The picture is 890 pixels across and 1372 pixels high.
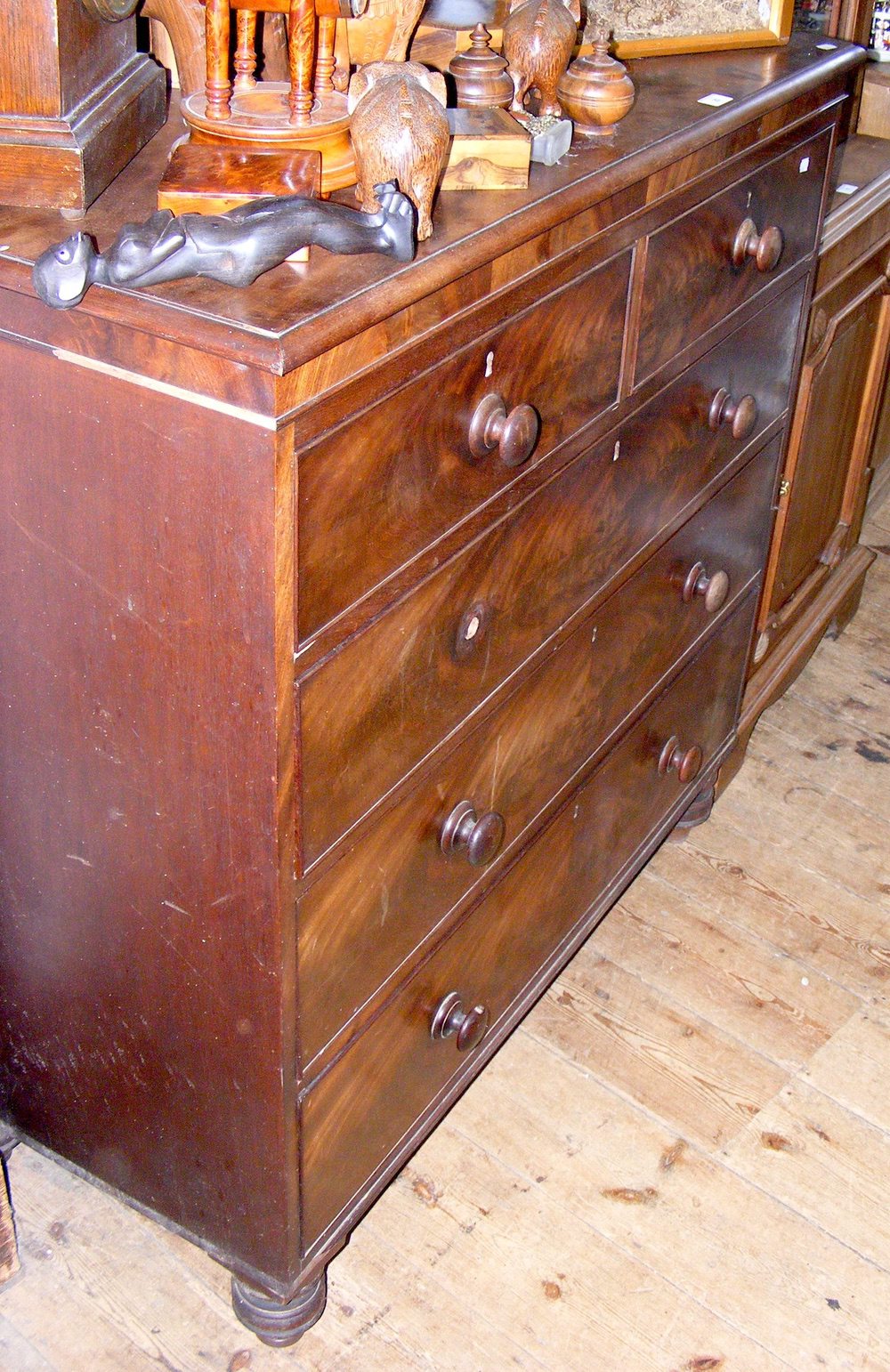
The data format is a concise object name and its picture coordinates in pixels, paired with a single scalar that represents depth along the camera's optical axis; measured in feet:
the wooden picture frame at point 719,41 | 5.41
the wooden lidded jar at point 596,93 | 4.47
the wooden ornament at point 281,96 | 3.61
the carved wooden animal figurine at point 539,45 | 4.32
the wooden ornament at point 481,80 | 4.16
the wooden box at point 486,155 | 3.96
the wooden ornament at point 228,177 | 3.44
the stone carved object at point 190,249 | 3.21
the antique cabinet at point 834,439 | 7.22
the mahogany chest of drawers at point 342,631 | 3.47
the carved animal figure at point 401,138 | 3.51
